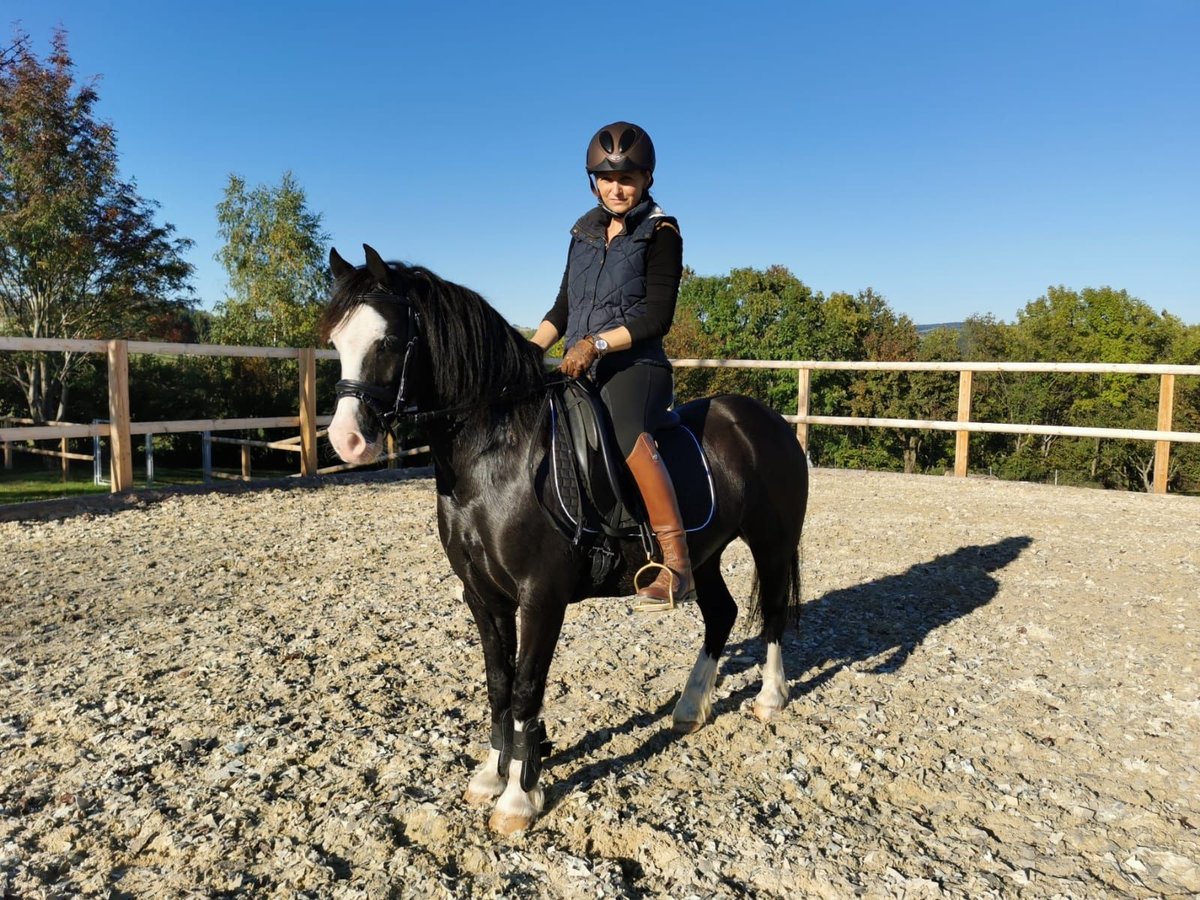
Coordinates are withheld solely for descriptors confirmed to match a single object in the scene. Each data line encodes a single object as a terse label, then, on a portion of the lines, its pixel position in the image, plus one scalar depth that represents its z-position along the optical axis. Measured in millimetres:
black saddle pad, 2973
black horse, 2262
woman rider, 2703
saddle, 2566
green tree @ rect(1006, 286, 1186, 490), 35844
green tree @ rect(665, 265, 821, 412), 38625
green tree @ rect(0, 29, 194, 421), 13031
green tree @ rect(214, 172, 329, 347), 23625
